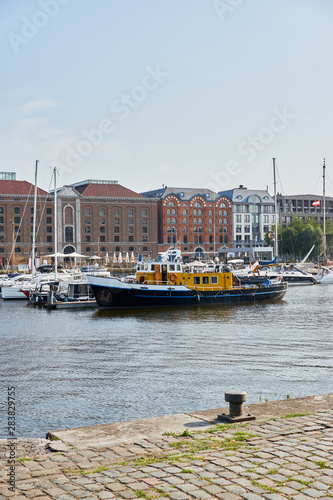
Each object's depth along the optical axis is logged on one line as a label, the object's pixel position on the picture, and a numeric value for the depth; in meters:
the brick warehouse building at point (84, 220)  111.16
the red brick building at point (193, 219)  126.00
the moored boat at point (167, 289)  45.50
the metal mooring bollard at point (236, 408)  9.99
